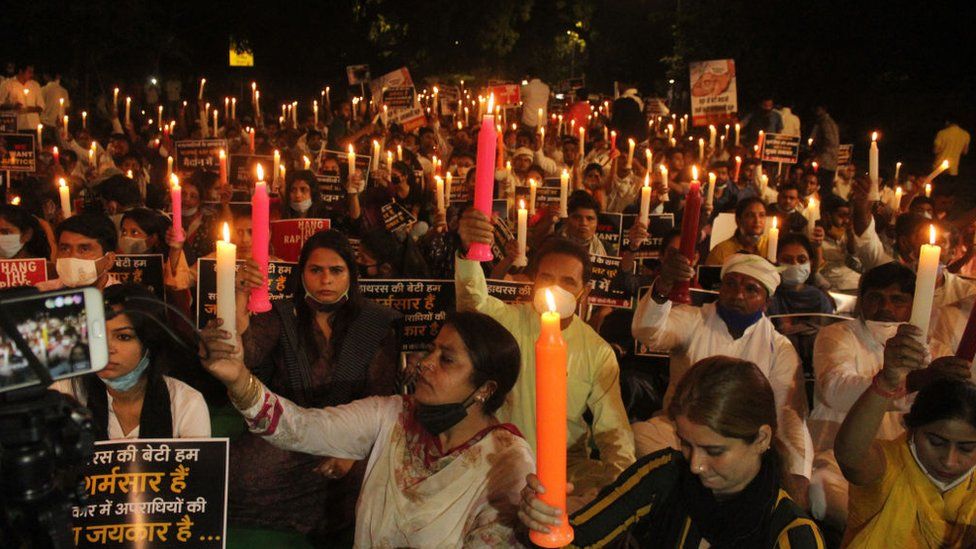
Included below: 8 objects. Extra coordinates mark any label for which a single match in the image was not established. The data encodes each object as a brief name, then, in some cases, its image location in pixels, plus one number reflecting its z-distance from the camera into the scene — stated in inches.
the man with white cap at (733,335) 170.1
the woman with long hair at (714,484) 92.7
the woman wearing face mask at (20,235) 223.3
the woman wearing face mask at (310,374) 170.9
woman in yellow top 109.1
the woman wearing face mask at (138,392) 130.3
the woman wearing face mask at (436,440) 107.2
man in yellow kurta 148.0
